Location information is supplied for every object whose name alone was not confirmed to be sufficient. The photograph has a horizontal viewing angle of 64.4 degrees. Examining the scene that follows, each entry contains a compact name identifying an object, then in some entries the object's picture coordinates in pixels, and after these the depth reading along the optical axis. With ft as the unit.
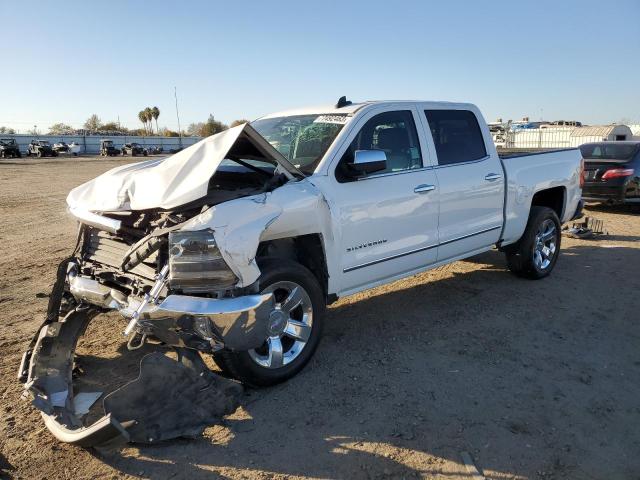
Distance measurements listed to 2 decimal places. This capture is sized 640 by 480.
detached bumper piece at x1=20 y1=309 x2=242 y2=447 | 9.63
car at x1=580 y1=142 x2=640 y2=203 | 35.55
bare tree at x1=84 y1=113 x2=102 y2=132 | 385.74
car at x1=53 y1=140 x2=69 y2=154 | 188.80
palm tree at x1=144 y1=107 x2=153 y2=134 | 417.22
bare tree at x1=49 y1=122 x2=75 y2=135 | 361.10
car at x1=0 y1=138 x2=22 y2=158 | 158.71
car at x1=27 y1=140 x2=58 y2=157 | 169.76
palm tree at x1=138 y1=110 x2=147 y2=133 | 417.28
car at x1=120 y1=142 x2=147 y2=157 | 194.59
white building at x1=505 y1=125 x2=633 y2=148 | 85.28
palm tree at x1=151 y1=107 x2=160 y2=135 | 417.28
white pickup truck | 10.48
